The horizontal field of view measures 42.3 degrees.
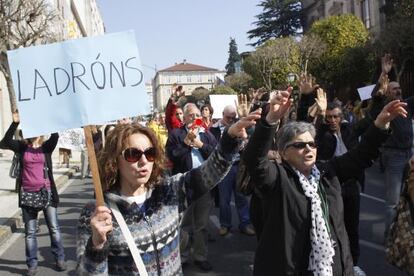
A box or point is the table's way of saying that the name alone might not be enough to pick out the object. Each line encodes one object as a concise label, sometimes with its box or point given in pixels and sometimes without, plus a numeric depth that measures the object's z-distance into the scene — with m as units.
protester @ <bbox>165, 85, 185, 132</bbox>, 6.98
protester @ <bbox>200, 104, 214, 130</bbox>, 8.00
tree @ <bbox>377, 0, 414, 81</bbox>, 24.33
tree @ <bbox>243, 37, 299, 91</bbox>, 41.71
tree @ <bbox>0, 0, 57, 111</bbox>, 17.08
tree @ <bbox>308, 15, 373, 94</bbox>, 34.87
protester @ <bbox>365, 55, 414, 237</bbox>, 6.10
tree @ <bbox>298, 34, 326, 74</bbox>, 38.38
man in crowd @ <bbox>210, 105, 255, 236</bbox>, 7.00
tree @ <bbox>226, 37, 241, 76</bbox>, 109.19
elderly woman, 2.80
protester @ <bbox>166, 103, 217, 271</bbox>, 5.68
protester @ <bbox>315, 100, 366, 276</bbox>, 5.00
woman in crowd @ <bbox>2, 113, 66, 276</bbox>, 5.91
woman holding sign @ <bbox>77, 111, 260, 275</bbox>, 2.12
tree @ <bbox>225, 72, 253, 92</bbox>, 58.69
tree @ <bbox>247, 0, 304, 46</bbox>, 66.88
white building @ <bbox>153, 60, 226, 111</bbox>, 155.75
